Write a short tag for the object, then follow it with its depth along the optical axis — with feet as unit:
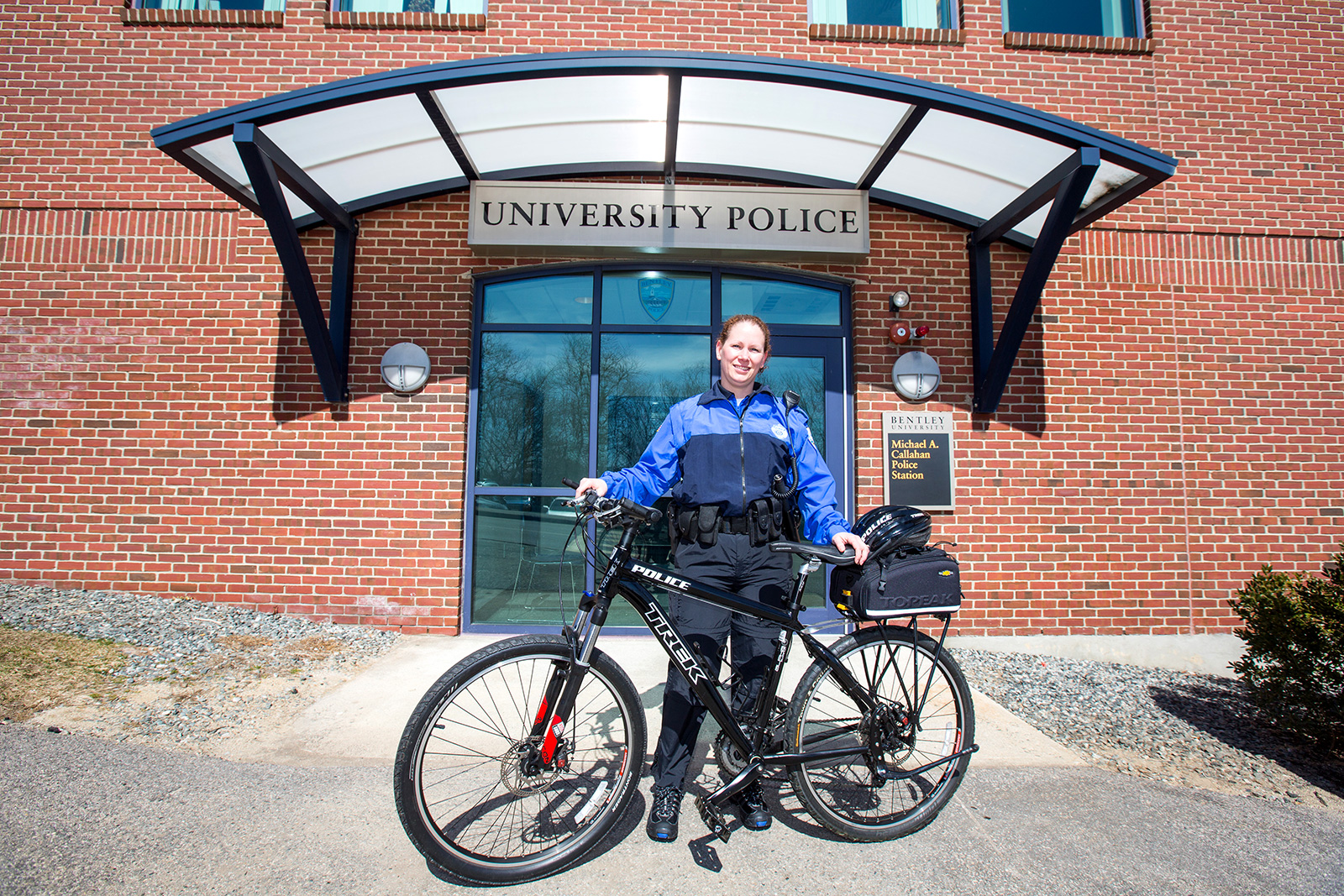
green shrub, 10.29
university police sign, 16.57
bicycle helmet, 7.61
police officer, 7.49
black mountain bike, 6.54
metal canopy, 12.48
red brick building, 16.46
